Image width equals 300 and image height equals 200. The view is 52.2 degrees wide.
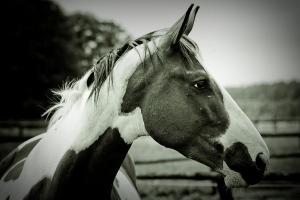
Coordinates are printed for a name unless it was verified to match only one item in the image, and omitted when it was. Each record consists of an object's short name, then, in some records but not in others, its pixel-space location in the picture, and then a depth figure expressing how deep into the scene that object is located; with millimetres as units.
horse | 1905
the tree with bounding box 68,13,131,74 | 32312
